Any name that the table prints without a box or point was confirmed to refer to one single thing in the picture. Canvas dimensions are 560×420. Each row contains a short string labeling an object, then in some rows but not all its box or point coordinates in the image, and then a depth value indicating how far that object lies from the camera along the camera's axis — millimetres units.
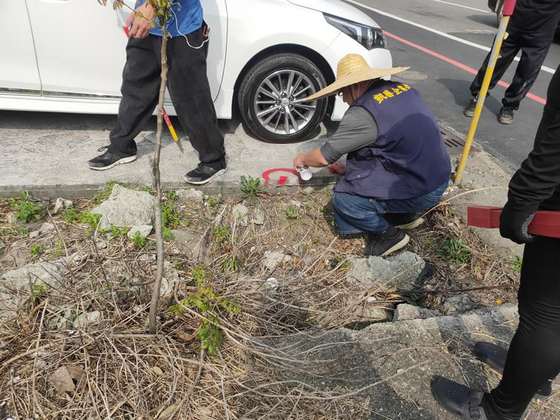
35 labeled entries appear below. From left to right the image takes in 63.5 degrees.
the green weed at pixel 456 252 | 3000
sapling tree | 1343
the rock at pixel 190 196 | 3268
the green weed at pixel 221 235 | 2795
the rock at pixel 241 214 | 3074
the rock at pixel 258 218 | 3158
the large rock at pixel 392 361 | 1818
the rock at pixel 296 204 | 3357
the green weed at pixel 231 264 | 2445
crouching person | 2578
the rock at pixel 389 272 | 2699
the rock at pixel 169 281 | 2041
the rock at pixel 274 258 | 2754
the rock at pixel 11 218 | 2924
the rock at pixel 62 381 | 1650
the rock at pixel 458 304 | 2594
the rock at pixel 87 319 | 1836
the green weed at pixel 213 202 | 3252
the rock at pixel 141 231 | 2667
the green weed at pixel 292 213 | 3250
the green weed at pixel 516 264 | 2920
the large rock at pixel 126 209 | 2791
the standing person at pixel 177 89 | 2898
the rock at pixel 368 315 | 2453
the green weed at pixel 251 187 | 3340
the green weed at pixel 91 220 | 2764
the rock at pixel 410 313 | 2391
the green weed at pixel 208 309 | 1810
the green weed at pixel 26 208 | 2934
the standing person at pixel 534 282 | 1315
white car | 3330
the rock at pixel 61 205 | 3039
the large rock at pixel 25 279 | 1929
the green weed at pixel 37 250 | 2625
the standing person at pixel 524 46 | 4344
